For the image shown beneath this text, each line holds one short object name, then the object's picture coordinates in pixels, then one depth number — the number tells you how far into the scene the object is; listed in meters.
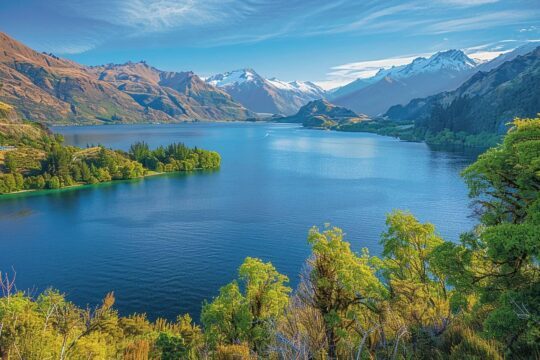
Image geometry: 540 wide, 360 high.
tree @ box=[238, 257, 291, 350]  40.41
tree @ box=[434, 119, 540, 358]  18.77
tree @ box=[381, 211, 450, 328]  39.61
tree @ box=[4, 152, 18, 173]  181.98
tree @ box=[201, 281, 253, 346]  41.38
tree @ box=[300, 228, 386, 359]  27.33
